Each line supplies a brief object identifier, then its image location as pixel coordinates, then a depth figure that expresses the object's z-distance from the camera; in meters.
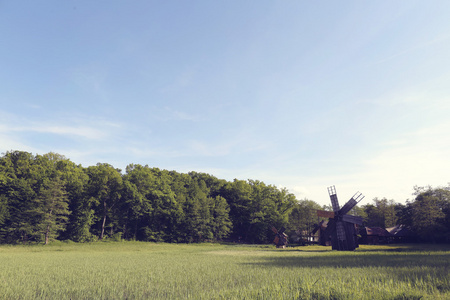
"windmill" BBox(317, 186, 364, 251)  42.09
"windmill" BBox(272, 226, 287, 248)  60.06
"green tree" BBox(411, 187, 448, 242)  51.41
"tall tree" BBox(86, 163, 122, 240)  66.50
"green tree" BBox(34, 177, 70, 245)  52.66
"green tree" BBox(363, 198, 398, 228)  92.81
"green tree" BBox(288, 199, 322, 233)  78.06
